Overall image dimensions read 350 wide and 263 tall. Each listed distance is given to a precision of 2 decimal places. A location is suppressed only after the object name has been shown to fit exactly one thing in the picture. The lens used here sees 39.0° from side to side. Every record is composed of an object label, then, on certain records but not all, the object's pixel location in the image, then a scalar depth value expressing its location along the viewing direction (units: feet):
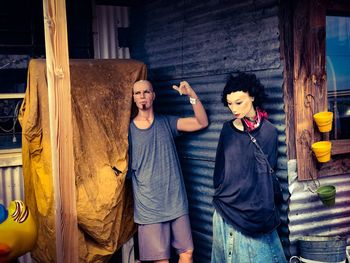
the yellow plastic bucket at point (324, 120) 16.90
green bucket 17.34
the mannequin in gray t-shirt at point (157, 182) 19.08
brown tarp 18.52
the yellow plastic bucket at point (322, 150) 17.02
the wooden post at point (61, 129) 13.25
